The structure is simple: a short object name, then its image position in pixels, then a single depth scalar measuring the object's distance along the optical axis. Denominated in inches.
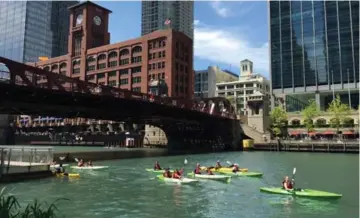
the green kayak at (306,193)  1107.9
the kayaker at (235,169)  1729.8
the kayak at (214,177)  1557.9
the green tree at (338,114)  4091.0
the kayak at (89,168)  1900.8
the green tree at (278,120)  4352.6
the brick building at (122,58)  5679.1
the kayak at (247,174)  1675.7
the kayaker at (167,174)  1510.3
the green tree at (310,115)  4207.7
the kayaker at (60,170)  1589.4
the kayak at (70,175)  1571.0
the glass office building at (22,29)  7667.3
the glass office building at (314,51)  5093.5
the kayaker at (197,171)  1621.3
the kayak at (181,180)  1442.7
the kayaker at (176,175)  1455.0
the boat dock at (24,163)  1370.6
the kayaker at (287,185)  1186.6
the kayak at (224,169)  1776.6
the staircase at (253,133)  4067.4
